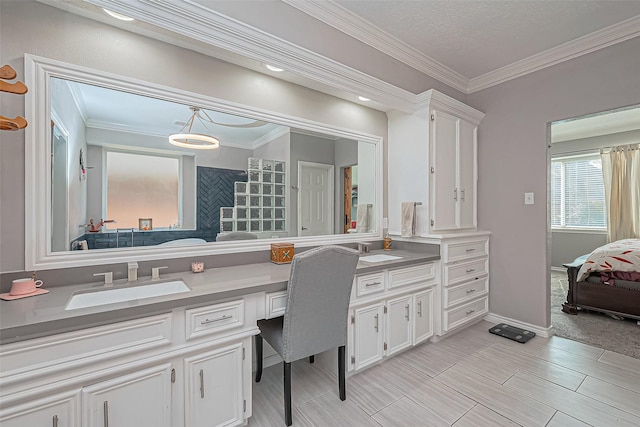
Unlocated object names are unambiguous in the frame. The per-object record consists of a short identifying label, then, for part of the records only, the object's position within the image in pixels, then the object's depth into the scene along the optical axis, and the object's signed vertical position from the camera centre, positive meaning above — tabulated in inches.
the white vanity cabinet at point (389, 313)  80.7 -31.1
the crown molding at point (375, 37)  80.5 +58.5
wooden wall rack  43.9 +20.1
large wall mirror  57.6 +10.5
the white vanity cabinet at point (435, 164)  106.7 +19.7
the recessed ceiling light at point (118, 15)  56.0 +41.1
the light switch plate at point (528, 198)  111.7 +5.7
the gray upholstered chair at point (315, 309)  61.6 -22.2
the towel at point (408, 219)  108.1 -2.2
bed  118.2 -30.3
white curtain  185.6 +15.5
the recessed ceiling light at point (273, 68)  76.7 +40.1
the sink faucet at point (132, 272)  62.5 -12.9
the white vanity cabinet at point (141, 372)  39.9 -26.3
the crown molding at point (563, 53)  89.7 +57.8
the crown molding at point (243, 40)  57.7 +41.6
